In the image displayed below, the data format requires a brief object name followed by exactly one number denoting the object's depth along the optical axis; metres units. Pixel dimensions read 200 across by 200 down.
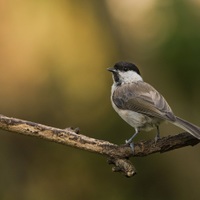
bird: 8.07
